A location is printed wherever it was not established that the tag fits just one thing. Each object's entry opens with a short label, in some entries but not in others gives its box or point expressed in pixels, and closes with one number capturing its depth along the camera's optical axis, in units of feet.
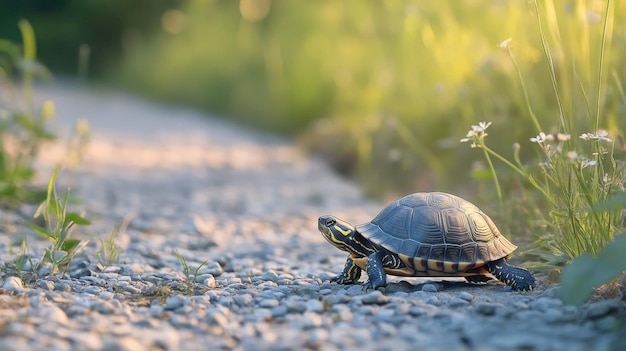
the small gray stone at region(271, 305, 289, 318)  7.68
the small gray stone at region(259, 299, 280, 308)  8.04
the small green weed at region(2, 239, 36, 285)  8.84
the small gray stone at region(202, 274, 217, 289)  9.01
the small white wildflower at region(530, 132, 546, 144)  7.88
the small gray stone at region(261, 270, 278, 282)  9.56
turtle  8.70
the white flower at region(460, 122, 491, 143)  8.33
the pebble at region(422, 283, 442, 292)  8.80
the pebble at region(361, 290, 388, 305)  7.99
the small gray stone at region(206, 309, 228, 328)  7.29
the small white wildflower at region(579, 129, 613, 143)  7.75
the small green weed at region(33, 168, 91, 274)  9.07
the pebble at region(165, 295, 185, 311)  7.87
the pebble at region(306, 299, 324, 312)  7.77
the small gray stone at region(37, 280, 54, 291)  8.42
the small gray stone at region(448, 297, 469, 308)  7.85
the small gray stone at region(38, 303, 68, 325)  6.97
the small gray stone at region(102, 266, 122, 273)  9.58
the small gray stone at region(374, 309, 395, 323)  7.34
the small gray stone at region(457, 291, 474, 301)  8.09
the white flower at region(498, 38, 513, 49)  8.37
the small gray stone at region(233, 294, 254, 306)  8.17
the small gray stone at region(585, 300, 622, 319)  6.98
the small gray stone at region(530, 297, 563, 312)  7.47
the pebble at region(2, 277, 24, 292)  8.16
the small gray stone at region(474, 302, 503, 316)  7.38
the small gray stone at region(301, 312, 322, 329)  7.20
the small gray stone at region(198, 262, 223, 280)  9.95
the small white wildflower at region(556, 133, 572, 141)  7.54
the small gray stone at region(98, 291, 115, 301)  8.17
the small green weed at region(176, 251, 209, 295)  8.66
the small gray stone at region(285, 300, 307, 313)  7.82
